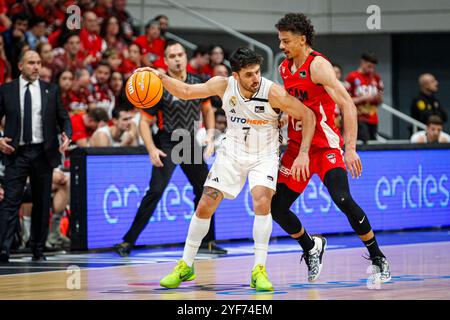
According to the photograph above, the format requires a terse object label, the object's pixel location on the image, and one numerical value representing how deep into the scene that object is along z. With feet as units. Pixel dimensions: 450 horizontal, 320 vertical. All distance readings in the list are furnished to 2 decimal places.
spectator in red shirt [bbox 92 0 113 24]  57.82
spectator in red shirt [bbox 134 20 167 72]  57.82
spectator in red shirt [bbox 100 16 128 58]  56.34
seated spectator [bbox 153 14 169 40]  59.31
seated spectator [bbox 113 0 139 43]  59.06
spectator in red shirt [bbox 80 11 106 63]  54.60
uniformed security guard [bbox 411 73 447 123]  60.18
